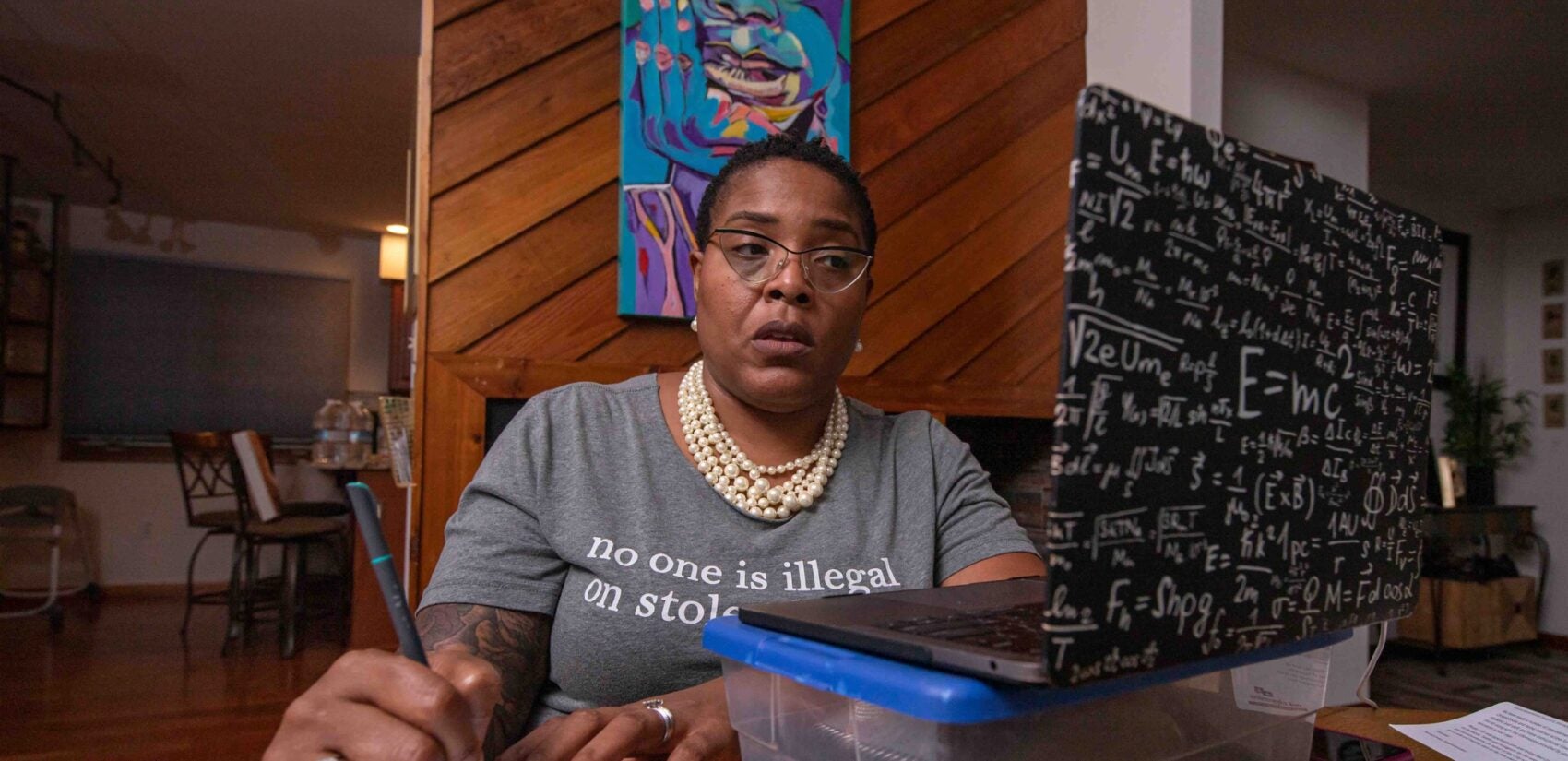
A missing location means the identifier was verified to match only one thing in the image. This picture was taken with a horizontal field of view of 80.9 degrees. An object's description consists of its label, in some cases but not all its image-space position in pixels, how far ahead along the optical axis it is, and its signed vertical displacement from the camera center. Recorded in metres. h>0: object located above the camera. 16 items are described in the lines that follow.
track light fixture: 3.99 +1.25
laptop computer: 0.37 +0.00
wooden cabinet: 4.57 -0.97
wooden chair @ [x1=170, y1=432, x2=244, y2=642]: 4.63 -0.44
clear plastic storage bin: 0.40 -0.15
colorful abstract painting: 1.87 +0.64
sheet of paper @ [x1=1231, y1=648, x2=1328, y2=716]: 0.51 -0.15
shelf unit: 5.34 +0.38
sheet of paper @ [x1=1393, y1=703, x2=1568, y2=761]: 0.73 -0.26
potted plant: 4.98 -0.05
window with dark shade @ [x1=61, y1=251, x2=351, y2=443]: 6.17 +0.30
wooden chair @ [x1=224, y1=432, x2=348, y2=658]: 4.16 -0.63
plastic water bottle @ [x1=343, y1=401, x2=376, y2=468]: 4.72 -0.20
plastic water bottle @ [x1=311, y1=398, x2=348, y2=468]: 4.66 -0.21
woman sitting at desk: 0.90 -0.10
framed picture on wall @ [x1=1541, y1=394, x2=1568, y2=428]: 5.12 +0.07
